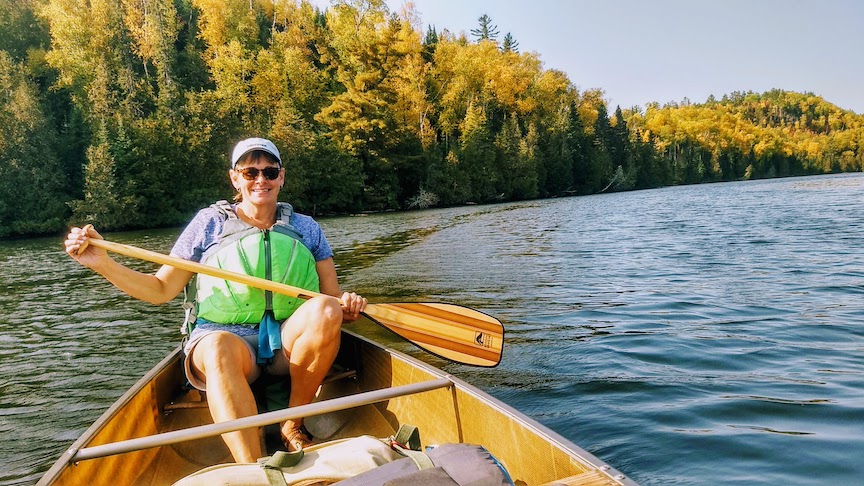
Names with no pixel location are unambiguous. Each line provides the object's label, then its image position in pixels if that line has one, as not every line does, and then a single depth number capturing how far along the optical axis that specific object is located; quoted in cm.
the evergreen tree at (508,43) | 6831
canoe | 193
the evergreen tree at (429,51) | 4012
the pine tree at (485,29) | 6769
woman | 254
